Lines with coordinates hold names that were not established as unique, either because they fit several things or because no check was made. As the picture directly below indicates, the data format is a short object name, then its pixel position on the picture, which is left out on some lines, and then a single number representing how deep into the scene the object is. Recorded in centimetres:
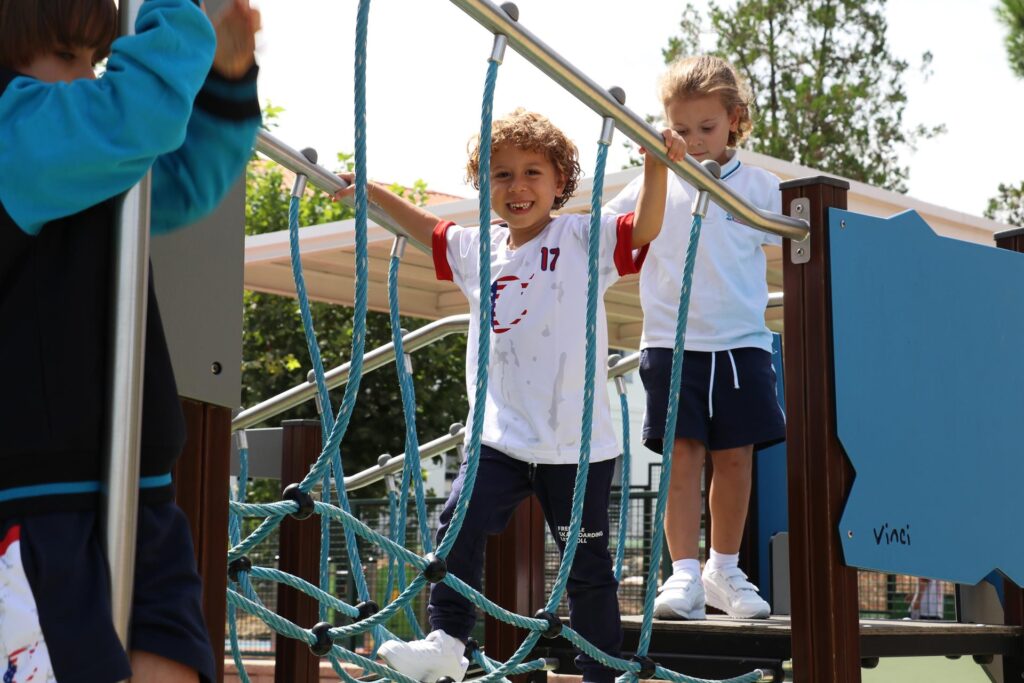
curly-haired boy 293
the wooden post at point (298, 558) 416
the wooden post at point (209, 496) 180
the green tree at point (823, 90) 2381
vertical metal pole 143
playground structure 292
